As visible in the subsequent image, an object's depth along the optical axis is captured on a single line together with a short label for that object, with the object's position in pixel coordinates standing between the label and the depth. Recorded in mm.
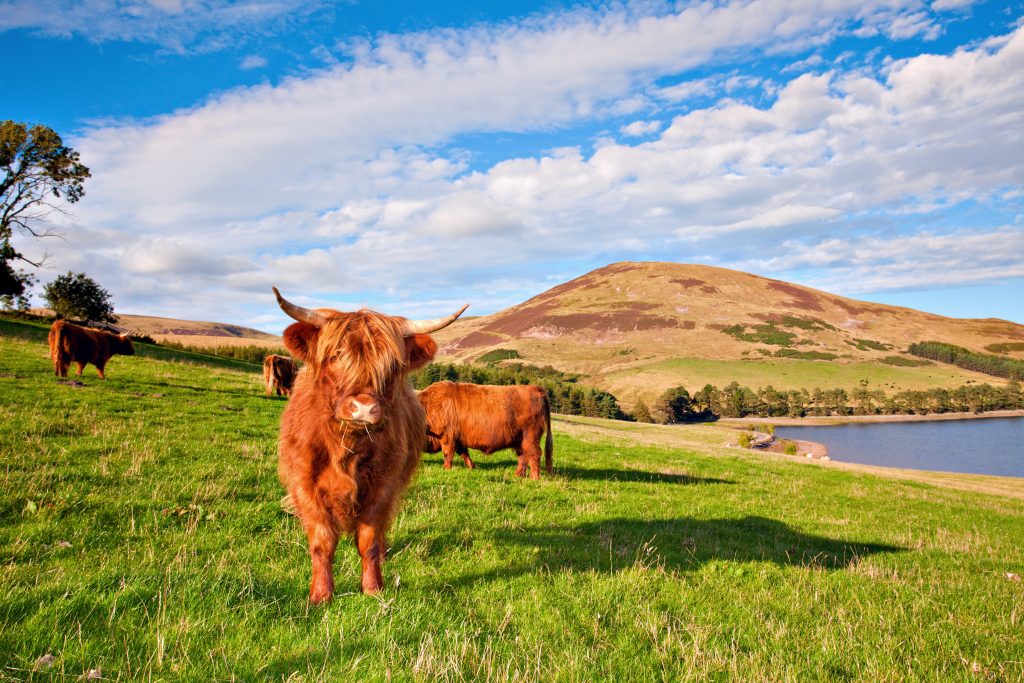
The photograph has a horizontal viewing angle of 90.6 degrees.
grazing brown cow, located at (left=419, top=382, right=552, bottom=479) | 12422
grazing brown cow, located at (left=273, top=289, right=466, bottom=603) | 3963
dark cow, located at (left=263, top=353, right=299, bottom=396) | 23641
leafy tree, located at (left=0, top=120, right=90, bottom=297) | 34375
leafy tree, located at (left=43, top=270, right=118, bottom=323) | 51188
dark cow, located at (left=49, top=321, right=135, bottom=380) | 16516
